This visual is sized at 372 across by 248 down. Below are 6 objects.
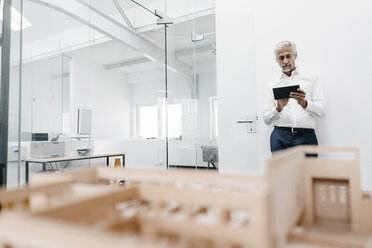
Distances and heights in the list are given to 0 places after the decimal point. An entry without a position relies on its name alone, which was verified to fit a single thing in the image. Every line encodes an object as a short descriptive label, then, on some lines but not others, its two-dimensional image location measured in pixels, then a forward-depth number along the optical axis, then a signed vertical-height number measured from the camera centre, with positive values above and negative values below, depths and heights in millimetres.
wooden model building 386 -154
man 1783 +142
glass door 2420 +320
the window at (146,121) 6418 +298
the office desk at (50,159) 2149 -254
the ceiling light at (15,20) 1946 +871
